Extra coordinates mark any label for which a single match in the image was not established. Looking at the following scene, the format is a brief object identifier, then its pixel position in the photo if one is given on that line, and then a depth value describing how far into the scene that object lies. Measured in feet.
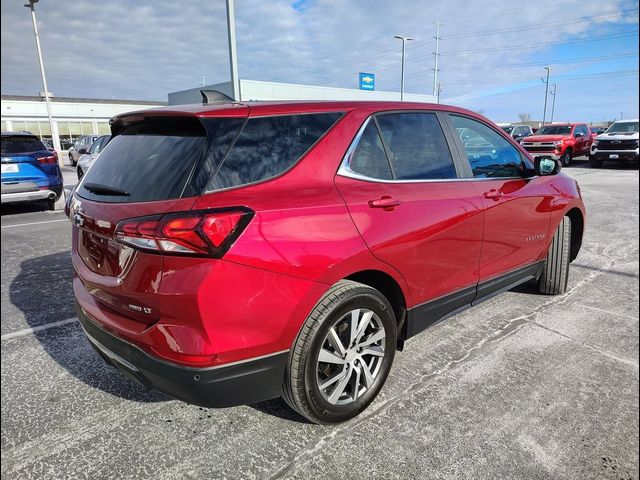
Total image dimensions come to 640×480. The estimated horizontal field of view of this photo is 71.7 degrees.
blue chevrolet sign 166.20
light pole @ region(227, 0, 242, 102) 33.37
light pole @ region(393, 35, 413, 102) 121.16
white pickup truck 58.75
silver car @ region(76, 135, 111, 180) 47.16
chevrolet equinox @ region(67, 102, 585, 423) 6.25
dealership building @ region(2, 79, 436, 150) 112.57
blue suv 27.58
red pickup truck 64.75
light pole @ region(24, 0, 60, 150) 73.97
